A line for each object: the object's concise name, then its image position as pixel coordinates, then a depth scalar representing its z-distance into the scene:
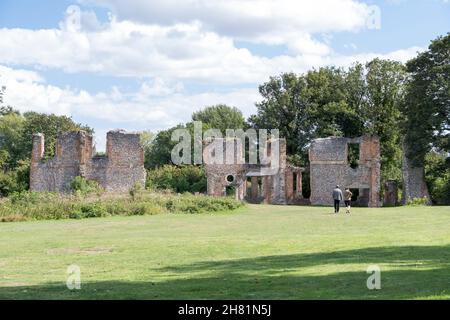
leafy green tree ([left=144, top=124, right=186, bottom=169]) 82.31
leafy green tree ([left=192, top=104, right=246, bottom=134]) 93.06
